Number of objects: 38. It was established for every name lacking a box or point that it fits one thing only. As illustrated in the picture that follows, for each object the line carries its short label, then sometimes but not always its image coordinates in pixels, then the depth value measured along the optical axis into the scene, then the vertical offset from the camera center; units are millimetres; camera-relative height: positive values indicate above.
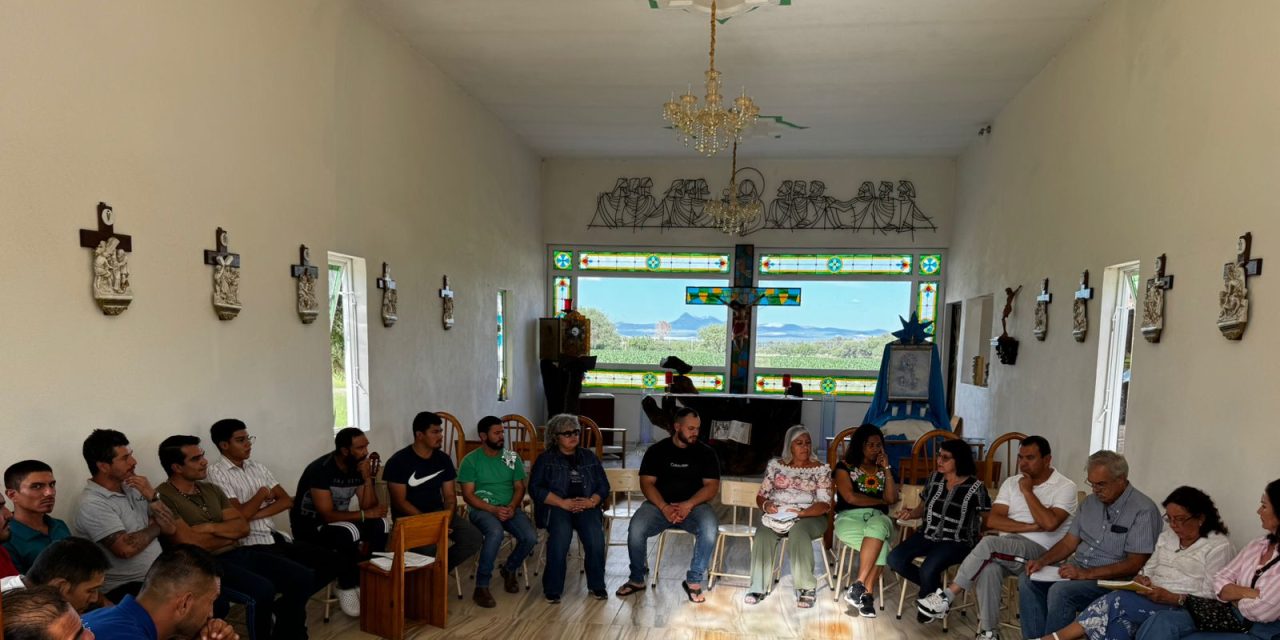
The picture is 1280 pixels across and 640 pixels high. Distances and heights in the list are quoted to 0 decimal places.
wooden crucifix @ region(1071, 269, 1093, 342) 4764 -165
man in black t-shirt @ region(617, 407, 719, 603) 4250 -1340
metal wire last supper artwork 9477 +942
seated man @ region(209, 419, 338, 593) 3473 -1129
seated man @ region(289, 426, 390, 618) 3713 -1284
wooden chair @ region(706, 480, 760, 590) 4430 -1365
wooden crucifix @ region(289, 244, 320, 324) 4242 -96
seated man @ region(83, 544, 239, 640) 2021 -980
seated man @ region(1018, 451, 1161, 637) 3283 -1222
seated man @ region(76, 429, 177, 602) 2779 -983
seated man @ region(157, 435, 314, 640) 3143 -1237
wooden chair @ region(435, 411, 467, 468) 5502 -1410
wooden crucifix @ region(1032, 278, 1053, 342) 5586 -215
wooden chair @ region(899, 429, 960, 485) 4867 -1369
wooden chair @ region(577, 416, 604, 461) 5426 -1209
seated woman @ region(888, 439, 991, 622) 3891 -1283
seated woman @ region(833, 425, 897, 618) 4074 -1335
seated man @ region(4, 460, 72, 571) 2457 -841
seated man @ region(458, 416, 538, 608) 4246 -1335
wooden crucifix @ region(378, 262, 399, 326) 5340 -196
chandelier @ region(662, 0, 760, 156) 4496 +1035
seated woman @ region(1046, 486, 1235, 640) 2922 -1152
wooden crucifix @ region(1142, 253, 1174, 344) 3773 -91
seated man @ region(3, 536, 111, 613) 2219 -959
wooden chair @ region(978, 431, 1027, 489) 4824 -1343
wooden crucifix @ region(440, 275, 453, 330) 6473 -315
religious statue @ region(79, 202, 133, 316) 2875 -2
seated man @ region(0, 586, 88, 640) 1729 -862
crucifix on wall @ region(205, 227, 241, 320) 3586 -58
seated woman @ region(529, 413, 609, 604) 4137 -1345
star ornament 6641 -476
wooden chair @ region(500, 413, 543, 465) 5523 -1375
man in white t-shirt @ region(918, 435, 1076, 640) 3623 -1263
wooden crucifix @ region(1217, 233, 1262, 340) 3043 -11
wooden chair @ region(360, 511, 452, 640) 3465 -1581
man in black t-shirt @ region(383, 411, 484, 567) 4117 -1220
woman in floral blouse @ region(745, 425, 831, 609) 4141 -1387
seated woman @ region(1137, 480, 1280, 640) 2578 -1103
